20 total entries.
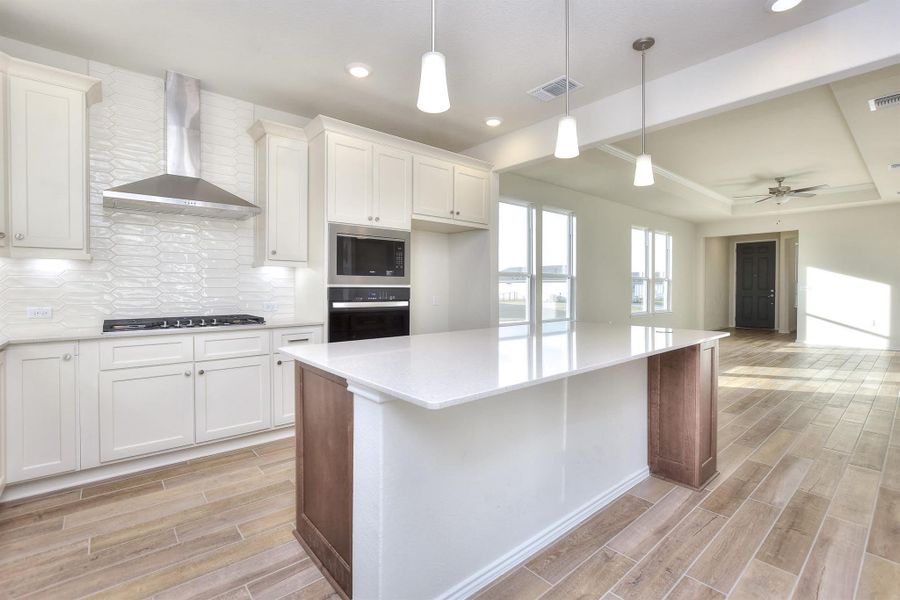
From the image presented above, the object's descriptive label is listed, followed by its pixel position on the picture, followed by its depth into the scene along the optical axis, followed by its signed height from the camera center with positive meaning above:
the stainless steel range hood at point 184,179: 2.80 +0.81
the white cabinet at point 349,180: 3.28 +0.90
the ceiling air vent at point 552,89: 3.10 +1.53
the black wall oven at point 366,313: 3.33 -0.15
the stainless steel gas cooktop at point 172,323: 2.72 -0.19
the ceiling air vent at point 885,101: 3.31 +1.51
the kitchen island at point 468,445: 1.42 -0.64
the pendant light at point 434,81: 1.63 +0.81
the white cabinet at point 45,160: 2.40 +0.78
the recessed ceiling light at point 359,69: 2.88 +1.53
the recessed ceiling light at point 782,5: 2.04 +1.40
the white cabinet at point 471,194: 4.10 +0.98
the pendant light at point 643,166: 2.63 +0.81
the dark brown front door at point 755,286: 10.53 +0.21
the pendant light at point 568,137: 2.21 +0.81
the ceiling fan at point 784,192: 5.98 +1.45
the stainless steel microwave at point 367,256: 3.30 +0.31
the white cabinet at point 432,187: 3.80 +0.97
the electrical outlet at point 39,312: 2.68 -0.11
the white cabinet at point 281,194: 3.32 +0.79
